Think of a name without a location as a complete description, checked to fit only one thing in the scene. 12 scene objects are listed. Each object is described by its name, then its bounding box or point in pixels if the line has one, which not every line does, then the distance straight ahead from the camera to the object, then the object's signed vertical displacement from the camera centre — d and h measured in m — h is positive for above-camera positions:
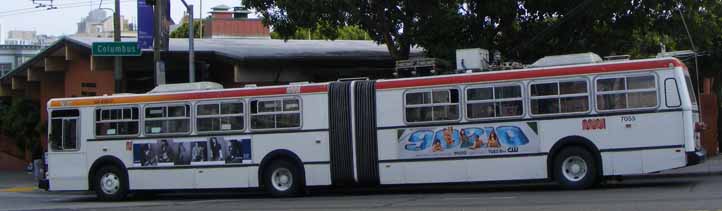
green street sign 22.74 +2.27
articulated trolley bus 16.16 -0.13
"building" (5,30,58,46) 143.25 +17.79
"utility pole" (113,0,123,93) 24.39 +2.10
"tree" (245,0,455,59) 23.45 +3.14
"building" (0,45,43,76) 72.44 +7.05
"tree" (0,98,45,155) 36.25 +0.55
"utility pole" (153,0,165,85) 22.95 +2.56
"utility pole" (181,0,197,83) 24.11 +2.55
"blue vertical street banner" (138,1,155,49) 23.38 +2.98
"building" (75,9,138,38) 100.88 +16.06
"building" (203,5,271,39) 52.09 +6.71
